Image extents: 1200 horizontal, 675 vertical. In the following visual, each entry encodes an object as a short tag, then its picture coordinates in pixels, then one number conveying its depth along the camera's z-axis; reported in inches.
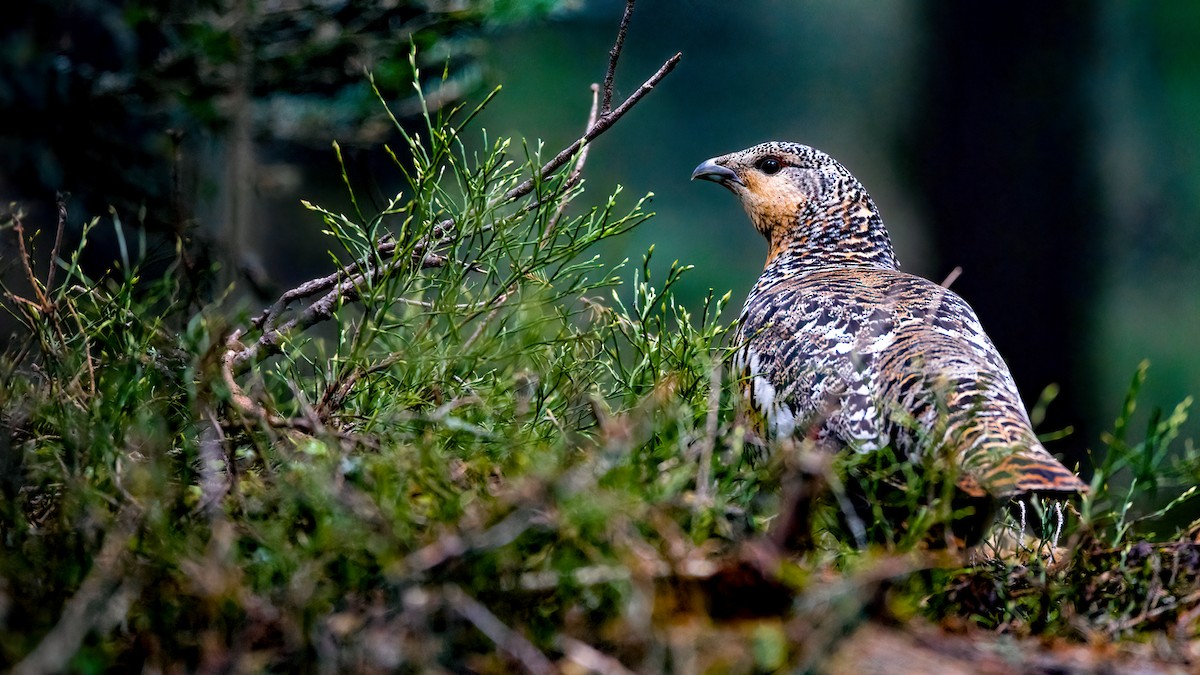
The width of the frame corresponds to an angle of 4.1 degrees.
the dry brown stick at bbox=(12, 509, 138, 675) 202.4
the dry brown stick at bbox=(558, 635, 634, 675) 217.6
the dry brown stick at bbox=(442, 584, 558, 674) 217.9
